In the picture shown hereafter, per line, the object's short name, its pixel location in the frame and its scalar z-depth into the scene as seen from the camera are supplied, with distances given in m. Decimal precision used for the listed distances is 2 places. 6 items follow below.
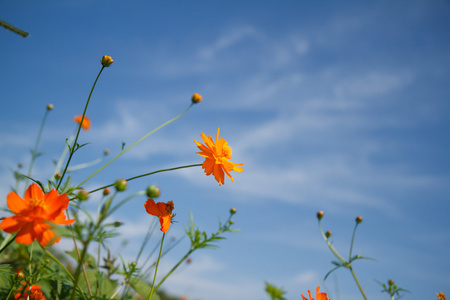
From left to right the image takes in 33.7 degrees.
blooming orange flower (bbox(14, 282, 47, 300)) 0.70
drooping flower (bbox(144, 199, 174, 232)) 0.68
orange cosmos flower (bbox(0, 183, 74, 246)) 0.60
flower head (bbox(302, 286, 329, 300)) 0.68
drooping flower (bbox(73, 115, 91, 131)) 1.37
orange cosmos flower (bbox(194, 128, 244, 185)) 0.71
